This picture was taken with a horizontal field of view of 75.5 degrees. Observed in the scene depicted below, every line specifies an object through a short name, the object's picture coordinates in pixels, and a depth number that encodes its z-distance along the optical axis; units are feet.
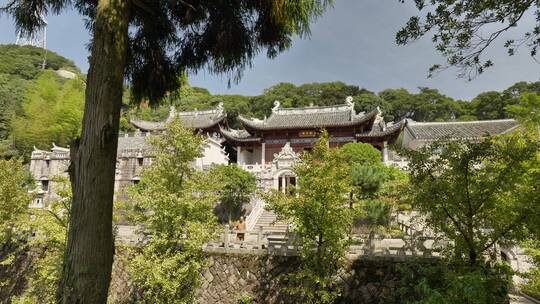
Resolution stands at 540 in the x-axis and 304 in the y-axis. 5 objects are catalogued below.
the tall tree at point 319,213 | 27.22
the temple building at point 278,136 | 76.48
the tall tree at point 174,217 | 29.58
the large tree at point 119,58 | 7.89
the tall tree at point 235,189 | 57.06
